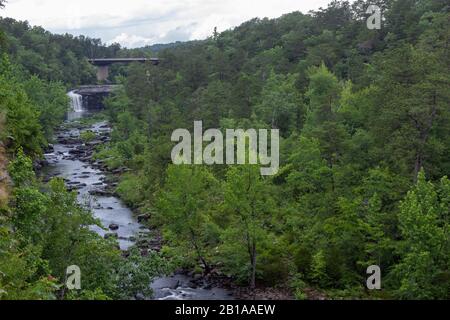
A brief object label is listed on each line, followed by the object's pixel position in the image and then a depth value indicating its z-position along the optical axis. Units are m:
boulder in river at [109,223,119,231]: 43.24
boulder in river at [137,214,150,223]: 46.47
